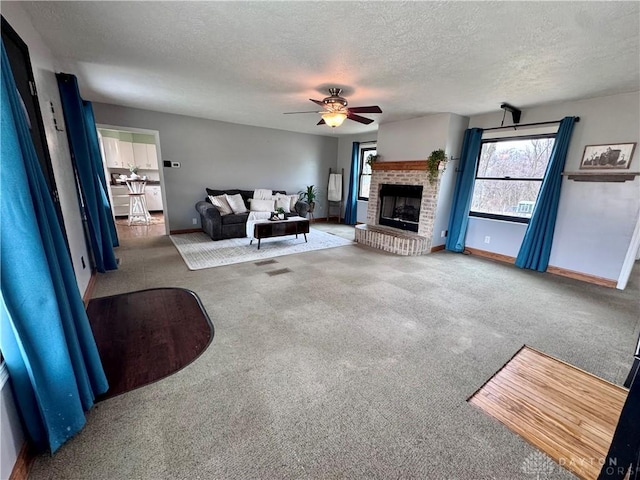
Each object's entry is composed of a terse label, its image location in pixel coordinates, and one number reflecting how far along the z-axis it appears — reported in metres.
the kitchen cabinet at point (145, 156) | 7.12
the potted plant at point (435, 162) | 4.35
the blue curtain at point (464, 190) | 4.43
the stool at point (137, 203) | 6.25
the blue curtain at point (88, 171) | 2.89
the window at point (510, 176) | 4.02
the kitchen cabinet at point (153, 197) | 7.44
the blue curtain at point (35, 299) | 1.02
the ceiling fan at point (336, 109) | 3.16
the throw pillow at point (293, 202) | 6.17
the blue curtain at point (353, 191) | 6.86
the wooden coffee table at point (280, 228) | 4.50
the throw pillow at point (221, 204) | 5.31
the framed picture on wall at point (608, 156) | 3.22
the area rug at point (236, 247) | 3.99
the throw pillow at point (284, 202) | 5.99
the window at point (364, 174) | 6.84
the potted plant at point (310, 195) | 7.03
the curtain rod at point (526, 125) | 3.67
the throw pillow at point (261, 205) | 5.69
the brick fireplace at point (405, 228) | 4.60
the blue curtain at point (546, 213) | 3.60
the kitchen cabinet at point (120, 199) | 6.76
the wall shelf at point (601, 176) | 3.22
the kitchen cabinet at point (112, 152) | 6.48
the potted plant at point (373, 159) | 5.40
